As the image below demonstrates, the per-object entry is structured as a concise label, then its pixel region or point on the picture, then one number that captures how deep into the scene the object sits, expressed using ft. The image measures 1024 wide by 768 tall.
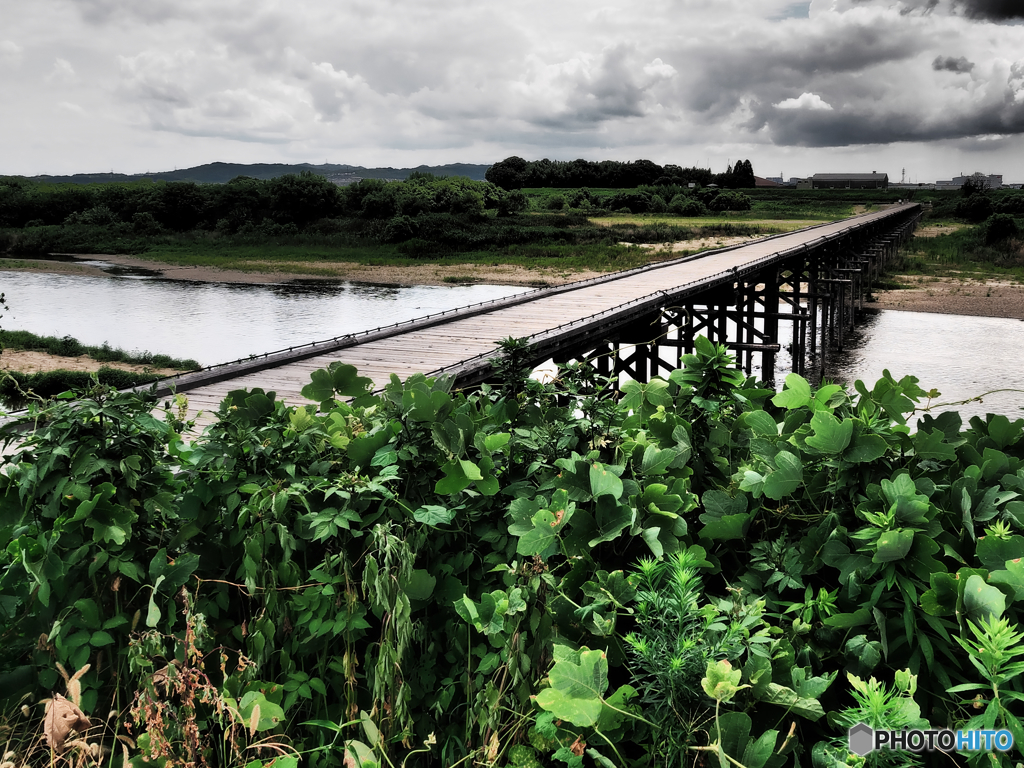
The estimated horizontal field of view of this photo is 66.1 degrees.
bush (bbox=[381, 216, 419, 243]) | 226.17
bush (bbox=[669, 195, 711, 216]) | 297.53
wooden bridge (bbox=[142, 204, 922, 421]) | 30.40
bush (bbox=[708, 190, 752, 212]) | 314.35
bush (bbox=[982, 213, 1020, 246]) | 180.86
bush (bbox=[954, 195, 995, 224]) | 276.21
